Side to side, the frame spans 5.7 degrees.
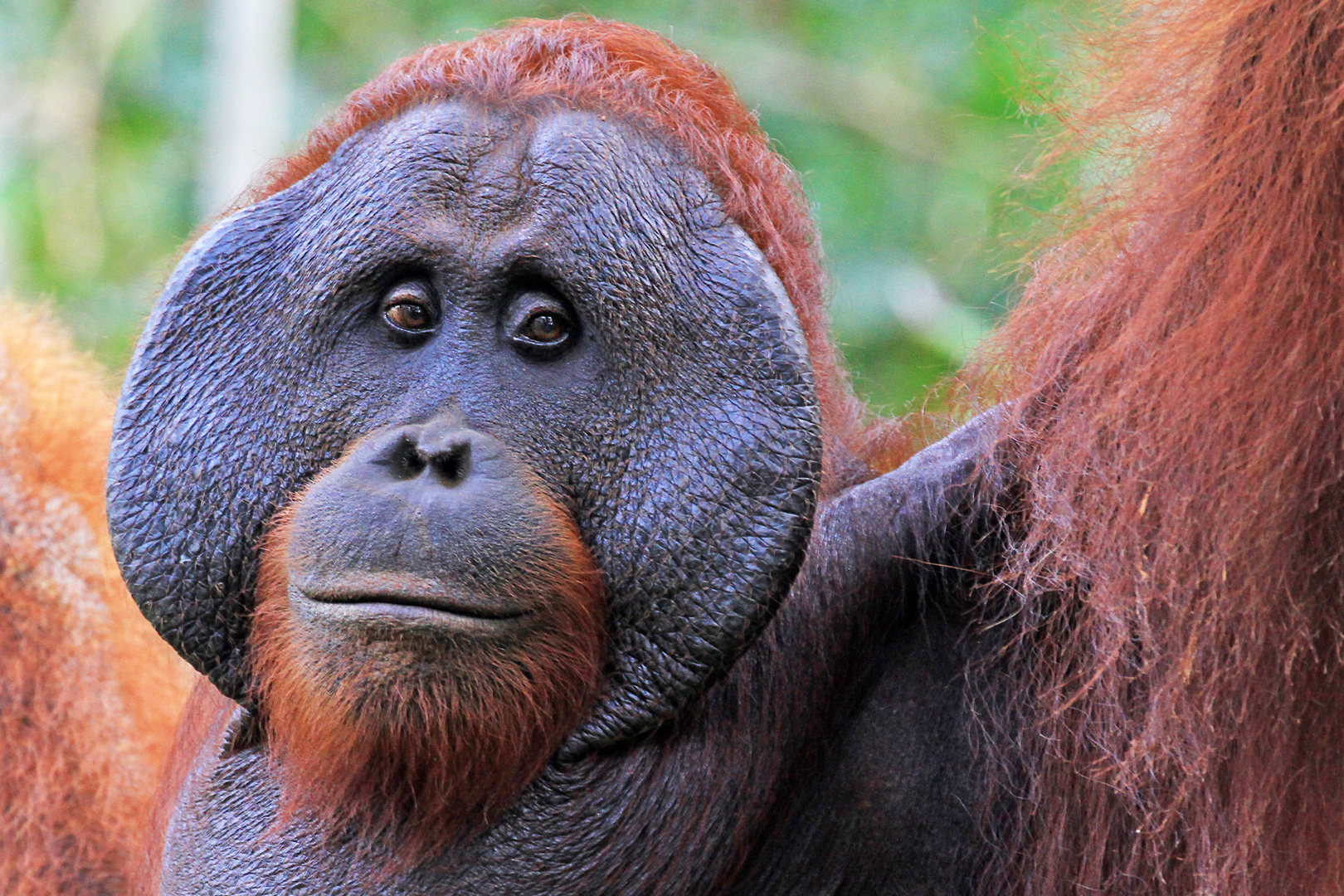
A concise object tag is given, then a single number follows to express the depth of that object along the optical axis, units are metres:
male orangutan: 6.00
